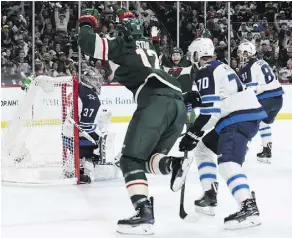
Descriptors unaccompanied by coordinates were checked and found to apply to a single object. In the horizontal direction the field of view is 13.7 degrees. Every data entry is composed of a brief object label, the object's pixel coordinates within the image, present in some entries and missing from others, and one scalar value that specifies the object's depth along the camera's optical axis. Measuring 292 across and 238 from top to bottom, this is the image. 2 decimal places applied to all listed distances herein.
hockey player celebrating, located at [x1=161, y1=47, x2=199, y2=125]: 13.43
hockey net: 8.88
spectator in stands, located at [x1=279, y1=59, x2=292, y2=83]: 17.97
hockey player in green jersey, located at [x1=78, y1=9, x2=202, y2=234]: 6.00
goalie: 8.95
